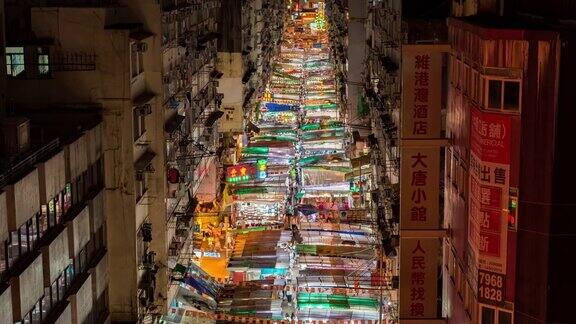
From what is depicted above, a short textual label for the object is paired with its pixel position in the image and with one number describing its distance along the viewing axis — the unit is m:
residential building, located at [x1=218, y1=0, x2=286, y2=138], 59.97
